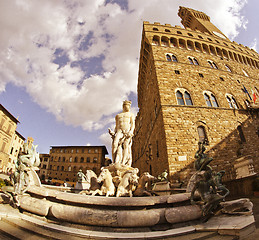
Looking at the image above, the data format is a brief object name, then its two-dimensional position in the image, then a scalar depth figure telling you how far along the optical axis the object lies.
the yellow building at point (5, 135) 23.02
